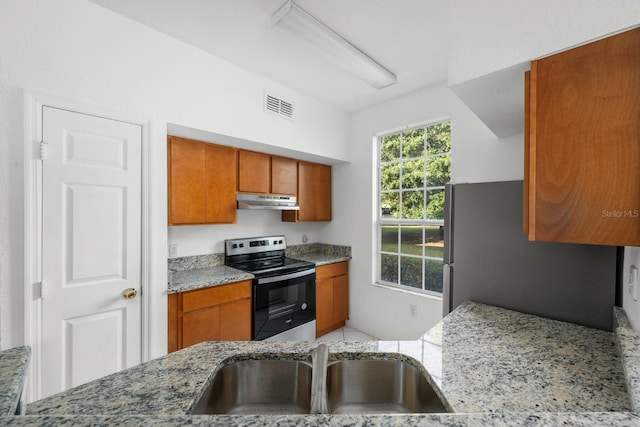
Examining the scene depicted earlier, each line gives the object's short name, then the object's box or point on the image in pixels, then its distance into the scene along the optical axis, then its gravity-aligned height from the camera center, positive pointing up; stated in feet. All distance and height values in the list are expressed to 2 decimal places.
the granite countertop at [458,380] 1.56 -1.71
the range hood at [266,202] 8.63 +0.36
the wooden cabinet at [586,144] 2.62 +0.72
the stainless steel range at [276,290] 8.17 -2.46
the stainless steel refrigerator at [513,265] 4.30 -0.91
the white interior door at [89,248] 5.09 -0.72
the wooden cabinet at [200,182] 7.33 +0.85
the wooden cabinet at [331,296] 10.07 -3.20
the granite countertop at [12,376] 1.84 -1.30
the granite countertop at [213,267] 7.00 -1.77
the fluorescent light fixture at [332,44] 5.49 +3.91
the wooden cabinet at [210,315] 6.66 -2.67
